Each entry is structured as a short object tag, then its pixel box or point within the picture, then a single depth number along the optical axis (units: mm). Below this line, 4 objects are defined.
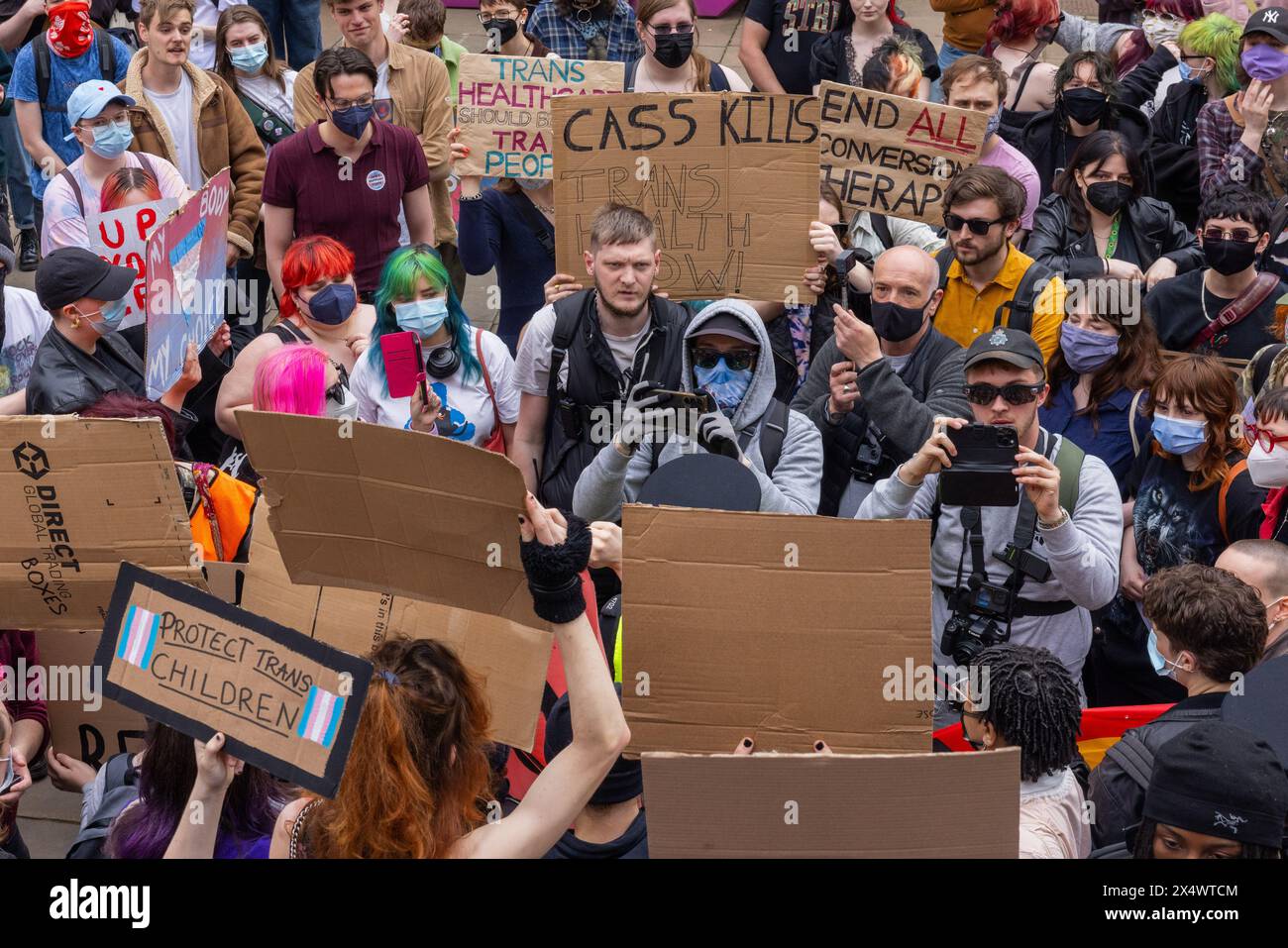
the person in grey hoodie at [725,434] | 9273
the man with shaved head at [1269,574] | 8367
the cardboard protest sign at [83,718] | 8719
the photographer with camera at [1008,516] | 8547
